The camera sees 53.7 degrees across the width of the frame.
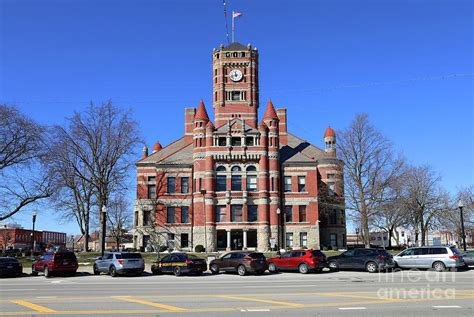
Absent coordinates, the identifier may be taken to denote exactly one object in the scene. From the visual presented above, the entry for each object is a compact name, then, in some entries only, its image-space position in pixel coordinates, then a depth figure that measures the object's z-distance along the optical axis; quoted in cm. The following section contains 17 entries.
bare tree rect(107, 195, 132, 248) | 6193
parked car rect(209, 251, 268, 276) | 2925
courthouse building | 5762
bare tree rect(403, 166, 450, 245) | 5619
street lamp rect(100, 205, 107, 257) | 3795
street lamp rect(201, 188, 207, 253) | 5710
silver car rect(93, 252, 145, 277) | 2902
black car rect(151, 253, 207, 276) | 2931
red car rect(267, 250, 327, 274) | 3012
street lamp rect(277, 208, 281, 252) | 5184
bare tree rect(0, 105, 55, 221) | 4397
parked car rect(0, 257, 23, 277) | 2995
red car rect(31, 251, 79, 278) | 2966
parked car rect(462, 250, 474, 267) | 3191
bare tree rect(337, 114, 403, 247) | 4877
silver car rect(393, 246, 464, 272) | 2920
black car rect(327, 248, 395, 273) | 2975
